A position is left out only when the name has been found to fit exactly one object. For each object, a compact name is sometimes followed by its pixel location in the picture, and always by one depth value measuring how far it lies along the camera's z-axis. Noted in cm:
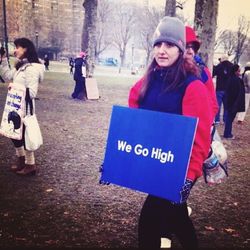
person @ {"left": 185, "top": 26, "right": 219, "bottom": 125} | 376
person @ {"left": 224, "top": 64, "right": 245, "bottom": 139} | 1027
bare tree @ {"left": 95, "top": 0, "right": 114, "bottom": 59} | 6675
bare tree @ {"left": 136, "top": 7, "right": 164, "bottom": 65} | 6250
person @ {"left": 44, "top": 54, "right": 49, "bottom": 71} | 3908
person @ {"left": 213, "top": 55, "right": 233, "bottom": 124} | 1139
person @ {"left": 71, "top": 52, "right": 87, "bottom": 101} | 1599
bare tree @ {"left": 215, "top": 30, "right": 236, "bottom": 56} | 6318
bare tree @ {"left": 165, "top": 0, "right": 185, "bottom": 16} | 1922
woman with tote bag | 551
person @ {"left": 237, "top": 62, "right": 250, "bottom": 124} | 1254
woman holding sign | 260
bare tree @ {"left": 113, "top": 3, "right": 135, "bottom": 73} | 7350
